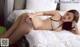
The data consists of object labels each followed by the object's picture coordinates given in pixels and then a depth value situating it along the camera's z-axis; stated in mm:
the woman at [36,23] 1326
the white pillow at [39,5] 1651
